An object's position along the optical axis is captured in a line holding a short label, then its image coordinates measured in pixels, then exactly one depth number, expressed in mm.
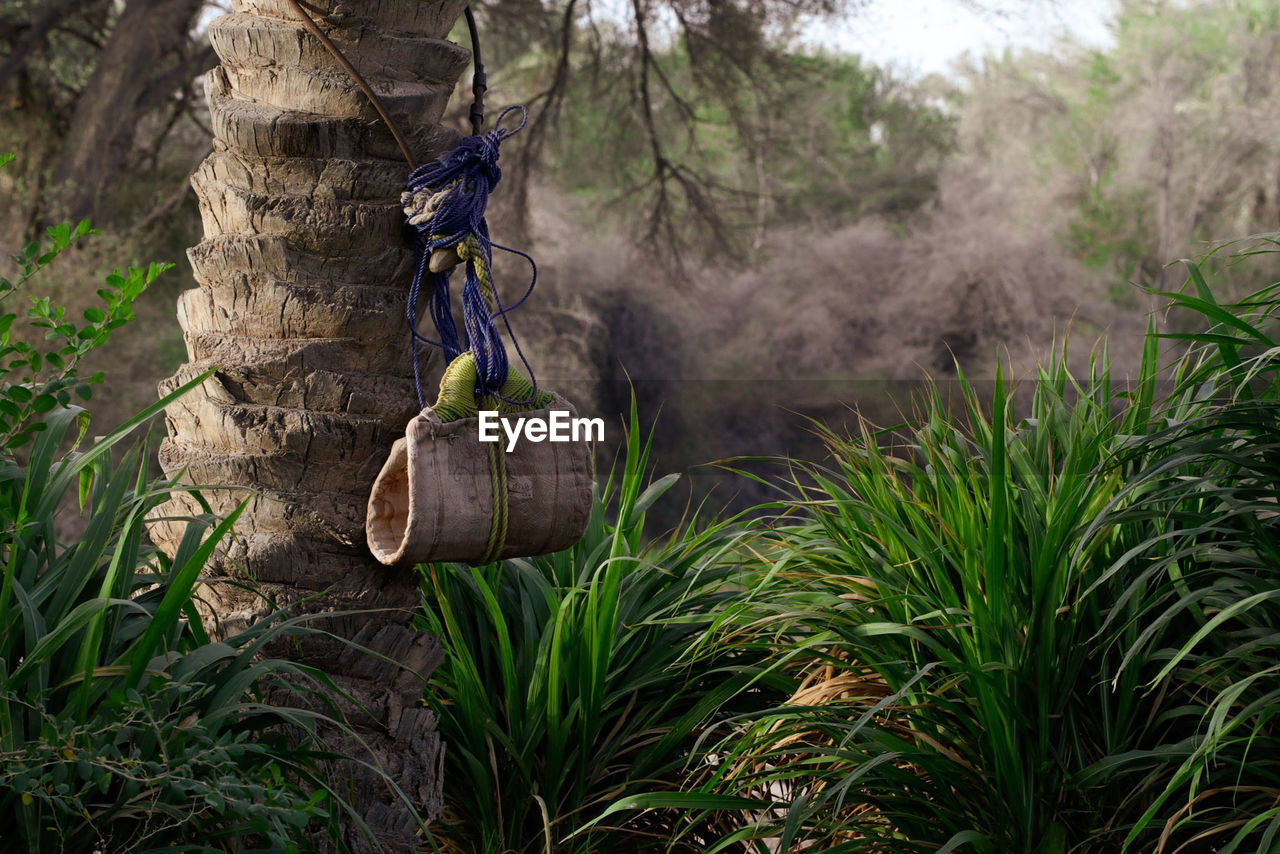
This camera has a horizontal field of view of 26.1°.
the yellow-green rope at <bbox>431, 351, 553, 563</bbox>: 3790
